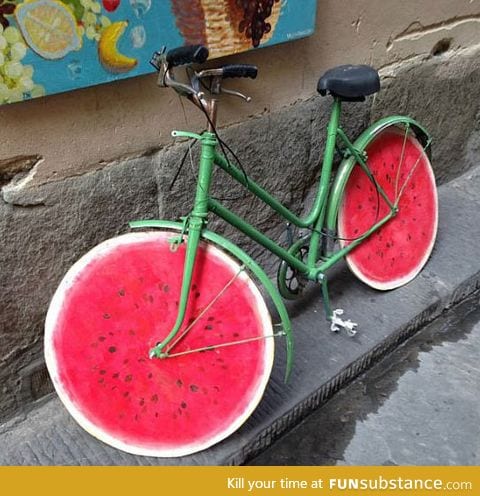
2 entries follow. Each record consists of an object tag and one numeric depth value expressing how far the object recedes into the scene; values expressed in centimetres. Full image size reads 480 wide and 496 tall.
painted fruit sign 188
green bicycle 210
